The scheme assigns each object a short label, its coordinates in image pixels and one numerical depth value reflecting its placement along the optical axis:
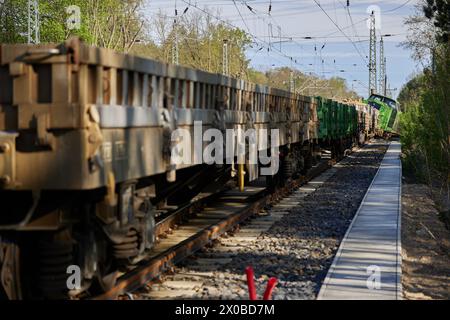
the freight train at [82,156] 6.14
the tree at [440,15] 21.28
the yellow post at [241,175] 12.98
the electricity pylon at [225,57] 40.38
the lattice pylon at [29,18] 31.48
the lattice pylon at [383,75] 88.16
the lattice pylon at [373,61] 69.56
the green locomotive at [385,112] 63.61
